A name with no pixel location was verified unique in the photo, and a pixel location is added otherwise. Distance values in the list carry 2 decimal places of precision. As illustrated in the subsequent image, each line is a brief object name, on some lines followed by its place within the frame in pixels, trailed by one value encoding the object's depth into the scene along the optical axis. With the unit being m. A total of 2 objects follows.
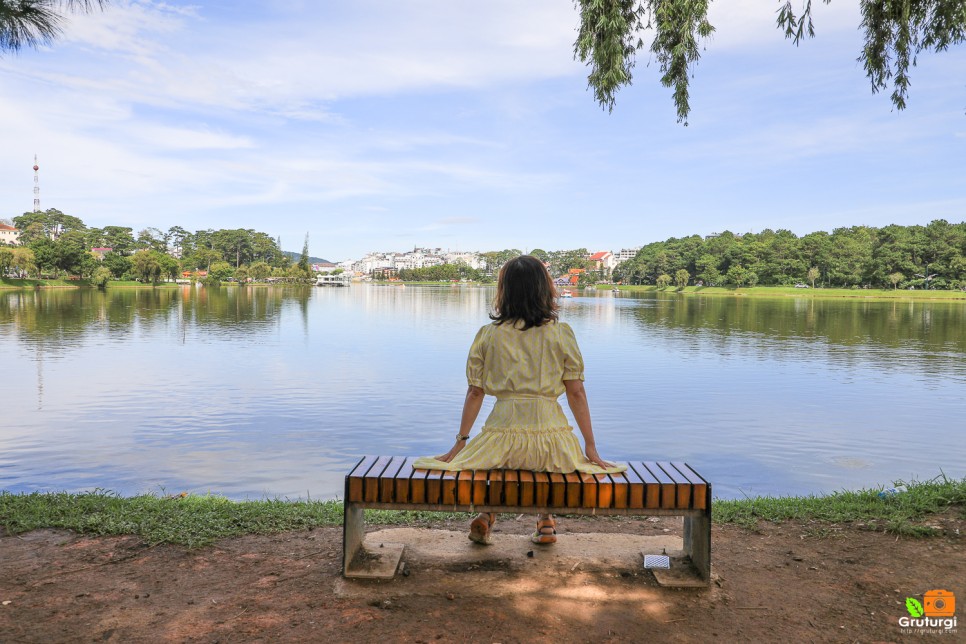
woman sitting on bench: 3.55
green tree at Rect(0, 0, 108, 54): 4.69
